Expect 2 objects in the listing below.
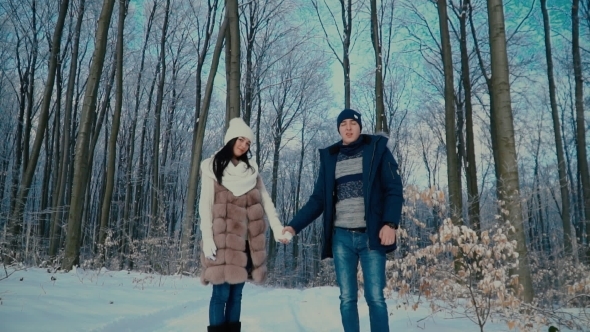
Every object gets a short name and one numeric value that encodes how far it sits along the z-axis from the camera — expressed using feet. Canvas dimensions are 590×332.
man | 9.60
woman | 10.75
